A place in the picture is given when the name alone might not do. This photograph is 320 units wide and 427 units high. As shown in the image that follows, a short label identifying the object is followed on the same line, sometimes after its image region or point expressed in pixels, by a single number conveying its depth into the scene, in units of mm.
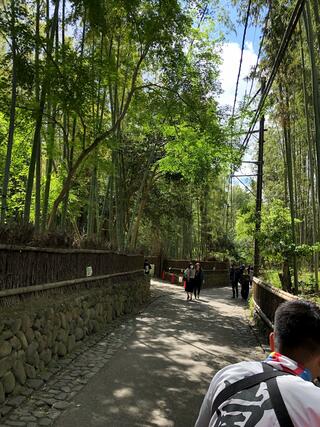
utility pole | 14922
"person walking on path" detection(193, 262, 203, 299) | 16548
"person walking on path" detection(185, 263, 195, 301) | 16109
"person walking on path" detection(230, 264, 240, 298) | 20016
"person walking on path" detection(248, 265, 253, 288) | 21875
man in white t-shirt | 1069
